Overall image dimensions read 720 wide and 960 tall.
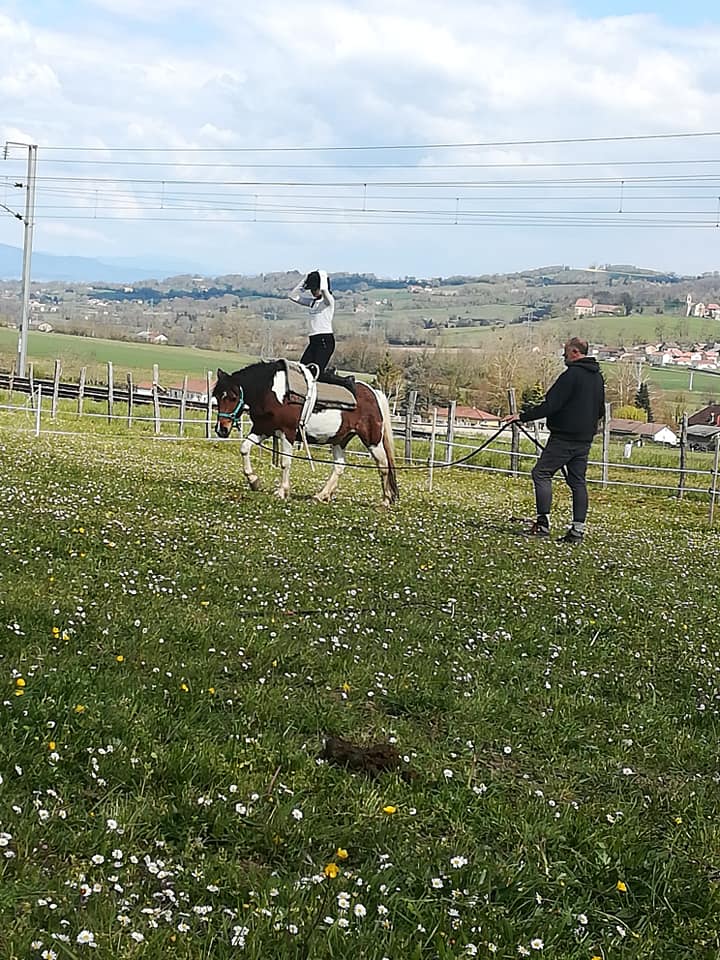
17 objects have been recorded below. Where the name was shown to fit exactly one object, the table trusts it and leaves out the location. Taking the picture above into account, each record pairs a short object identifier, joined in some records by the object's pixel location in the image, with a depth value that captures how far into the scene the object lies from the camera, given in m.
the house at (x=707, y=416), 54.16
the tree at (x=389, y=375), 57.56
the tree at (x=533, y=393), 49.46
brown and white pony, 17.28
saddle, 17.28
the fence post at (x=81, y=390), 37.17
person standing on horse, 16.86
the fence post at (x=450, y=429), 31.27
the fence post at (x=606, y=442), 29.05
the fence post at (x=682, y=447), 29.44
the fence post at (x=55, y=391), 32.26
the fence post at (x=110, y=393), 36.67
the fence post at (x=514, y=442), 32.44
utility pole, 49.78
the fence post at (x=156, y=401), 34.09
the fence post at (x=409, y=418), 34.88
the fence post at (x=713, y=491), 22.00
